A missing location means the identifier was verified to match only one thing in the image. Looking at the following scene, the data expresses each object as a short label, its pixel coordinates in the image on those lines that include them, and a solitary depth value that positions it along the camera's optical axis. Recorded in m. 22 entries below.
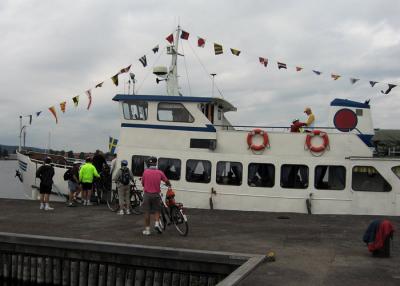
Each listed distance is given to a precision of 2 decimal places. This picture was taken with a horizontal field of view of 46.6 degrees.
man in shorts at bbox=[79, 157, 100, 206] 16.72
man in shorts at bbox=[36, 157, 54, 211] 15.64
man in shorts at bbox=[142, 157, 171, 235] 11.36
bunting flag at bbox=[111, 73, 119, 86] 19.52
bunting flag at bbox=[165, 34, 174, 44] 19.16
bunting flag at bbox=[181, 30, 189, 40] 19.17
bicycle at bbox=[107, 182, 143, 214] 16.00
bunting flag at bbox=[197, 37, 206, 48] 19.11
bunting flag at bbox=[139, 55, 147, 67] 19.70
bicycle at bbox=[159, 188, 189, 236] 11.60
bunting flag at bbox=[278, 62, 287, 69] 18.91
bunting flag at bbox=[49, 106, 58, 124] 19.89
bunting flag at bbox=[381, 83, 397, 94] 17.15
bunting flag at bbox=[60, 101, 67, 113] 19.95
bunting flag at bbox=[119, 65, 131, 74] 19.73
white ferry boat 15.64
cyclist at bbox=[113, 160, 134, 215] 14.79
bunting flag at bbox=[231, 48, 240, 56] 19.19
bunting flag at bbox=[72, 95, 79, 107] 19.78
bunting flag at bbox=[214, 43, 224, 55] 19.12
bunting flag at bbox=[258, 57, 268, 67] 18.88
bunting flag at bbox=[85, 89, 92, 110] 19.44
